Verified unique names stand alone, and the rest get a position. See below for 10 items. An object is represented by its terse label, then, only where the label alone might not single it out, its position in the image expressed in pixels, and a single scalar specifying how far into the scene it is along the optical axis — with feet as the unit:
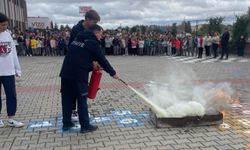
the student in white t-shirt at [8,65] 11.42
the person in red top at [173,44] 47.56
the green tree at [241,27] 45.42
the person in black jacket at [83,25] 10.97
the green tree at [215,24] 55.22
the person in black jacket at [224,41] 39.83
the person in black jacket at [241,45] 44.71
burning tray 11.31
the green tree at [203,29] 54.32
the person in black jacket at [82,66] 10.55
